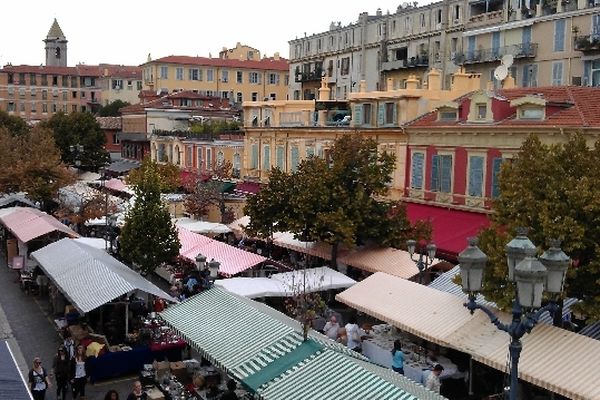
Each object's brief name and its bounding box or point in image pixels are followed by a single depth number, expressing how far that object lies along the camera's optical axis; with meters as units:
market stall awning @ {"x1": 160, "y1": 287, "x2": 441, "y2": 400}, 12.59
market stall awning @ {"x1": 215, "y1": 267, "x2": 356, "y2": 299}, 23.11
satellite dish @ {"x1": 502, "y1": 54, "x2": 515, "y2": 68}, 34.06
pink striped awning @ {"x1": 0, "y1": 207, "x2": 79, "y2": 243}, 31.83
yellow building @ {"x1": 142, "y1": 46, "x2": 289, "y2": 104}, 84.00
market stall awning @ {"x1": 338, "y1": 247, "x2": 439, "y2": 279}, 25.05
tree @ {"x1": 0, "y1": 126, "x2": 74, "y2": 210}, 43.56
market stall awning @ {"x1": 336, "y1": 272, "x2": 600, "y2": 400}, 14.73
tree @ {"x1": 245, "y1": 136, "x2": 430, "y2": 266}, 26.61
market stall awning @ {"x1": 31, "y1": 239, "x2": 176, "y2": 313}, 20.02
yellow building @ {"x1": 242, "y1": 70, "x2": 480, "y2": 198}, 33.53
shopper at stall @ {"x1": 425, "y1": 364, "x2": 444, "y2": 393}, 16.57
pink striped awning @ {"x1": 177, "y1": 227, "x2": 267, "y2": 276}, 26.52
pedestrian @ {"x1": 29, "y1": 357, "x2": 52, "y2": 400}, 16.42
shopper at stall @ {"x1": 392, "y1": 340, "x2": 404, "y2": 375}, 17.92
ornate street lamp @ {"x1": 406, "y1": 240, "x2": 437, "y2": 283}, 22.64
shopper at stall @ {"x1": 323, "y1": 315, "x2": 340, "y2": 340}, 20.06
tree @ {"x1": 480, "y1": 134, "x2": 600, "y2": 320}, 17.02
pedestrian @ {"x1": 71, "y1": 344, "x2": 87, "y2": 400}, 17.42
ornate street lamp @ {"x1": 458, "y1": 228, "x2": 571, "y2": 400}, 8.66
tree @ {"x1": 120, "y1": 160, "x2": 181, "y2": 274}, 25.52
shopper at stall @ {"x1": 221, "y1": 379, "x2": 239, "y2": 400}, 16.11
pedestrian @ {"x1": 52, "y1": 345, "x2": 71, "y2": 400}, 17.19
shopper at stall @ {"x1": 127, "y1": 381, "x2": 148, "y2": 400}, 15.39
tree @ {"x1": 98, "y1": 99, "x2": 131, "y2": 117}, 98.86
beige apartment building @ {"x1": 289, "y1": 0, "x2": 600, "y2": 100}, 40.66
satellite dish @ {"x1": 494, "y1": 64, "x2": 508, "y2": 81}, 33.38
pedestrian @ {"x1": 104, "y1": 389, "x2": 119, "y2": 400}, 14.85
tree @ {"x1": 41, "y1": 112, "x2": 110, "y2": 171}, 70.19
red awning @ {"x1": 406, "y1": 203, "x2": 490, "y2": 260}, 27.25
